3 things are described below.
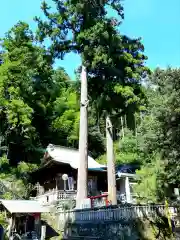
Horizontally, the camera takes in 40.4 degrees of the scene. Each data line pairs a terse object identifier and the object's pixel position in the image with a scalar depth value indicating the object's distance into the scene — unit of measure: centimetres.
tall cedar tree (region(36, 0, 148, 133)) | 1673
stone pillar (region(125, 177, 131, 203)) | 2189
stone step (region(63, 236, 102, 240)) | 1080
